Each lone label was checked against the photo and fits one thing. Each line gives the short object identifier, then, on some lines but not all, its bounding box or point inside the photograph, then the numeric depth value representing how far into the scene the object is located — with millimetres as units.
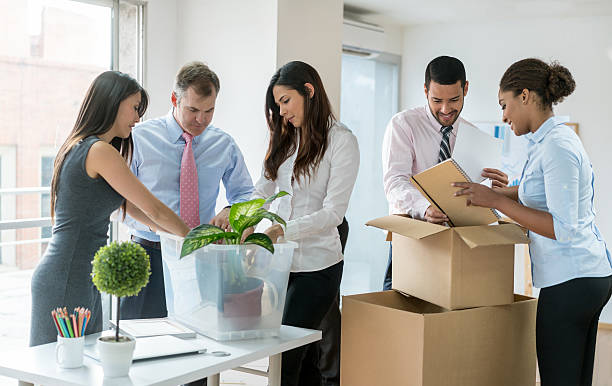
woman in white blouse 2100
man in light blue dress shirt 2369
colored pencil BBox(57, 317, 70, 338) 1368
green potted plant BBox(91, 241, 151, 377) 1335
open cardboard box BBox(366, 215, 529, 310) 1903
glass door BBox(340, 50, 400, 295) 5266
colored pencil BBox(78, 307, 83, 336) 1387
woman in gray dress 1789
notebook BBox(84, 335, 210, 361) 1470
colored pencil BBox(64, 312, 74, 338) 1368
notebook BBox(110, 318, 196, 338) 1619
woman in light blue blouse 1804
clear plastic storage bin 1542
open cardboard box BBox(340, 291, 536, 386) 1855
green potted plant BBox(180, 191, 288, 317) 1537
